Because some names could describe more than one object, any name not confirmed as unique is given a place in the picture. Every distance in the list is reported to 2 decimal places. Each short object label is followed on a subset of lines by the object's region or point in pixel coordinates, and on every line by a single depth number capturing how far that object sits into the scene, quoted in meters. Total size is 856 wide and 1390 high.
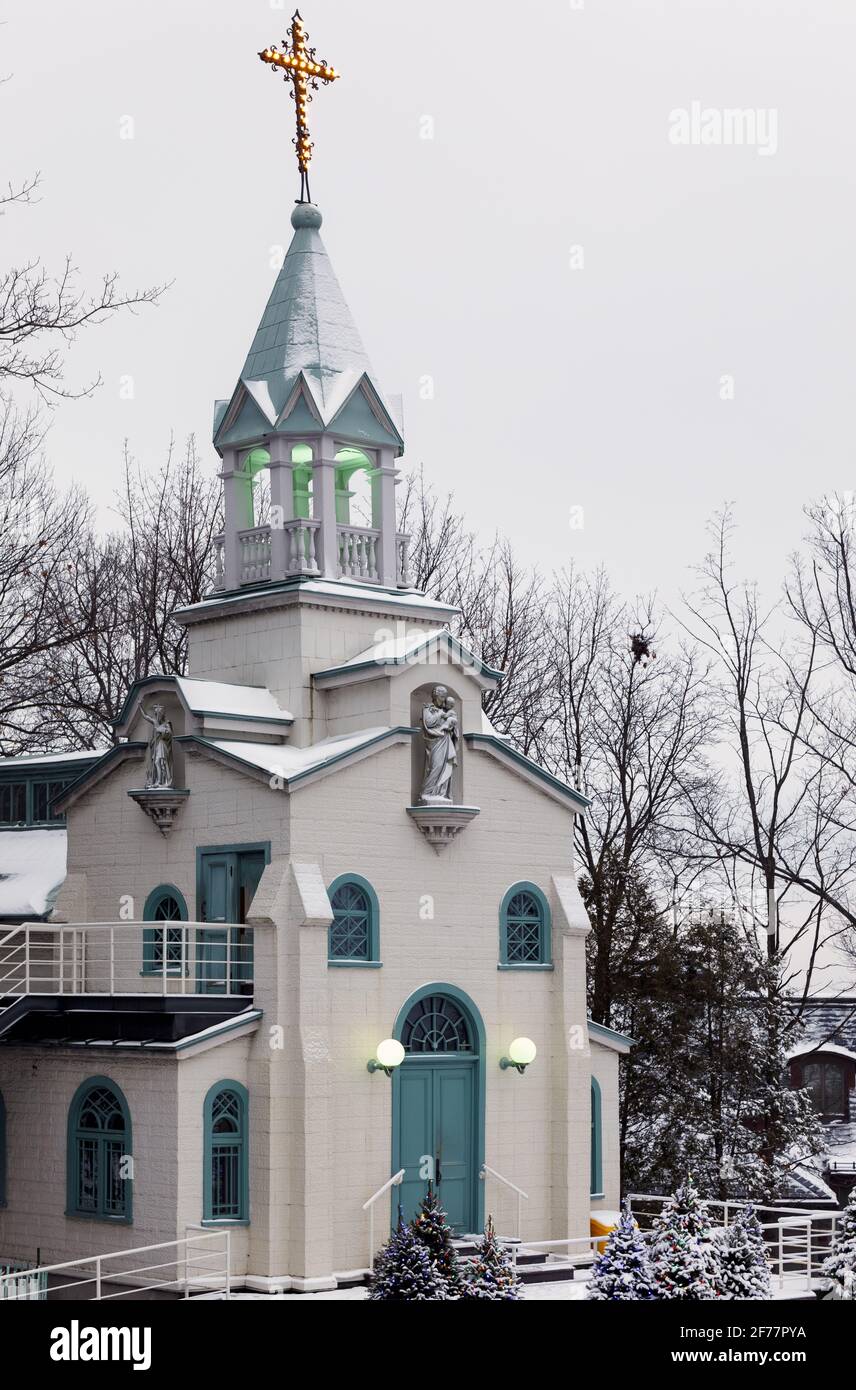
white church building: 27.30
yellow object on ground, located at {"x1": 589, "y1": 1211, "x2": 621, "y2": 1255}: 30.80
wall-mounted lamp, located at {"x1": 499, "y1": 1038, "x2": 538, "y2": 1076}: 29.83
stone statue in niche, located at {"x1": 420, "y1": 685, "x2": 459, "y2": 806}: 29.33
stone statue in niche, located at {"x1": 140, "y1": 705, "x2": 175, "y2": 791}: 30.11
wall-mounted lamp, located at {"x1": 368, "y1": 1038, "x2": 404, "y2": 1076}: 27.94
